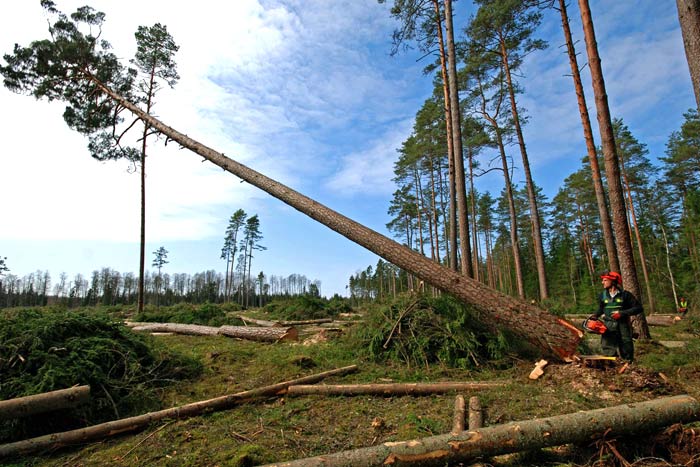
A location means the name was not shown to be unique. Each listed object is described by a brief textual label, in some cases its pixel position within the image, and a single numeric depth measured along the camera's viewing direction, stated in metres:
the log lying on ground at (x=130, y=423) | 3.43
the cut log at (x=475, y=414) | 3.20
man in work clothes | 5.26
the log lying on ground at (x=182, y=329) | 10.66
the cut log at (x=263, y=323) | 13.35
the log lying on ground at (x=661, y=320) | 12.68
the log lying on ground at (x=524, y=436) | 2.43
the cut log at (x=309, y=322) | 14.38
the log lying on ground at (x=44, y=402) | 3.59
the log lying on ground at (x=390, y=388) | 4.58
